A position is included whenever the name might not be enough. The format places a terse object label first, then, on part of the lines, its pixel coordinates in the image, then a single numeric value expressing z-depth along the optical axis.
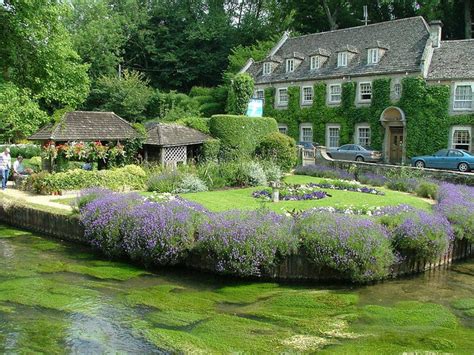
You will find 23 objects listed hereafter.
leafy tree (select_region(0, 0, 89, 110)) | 18.77
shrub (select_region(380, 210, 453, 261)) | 12.50
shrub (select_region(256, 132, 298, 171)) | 27.17
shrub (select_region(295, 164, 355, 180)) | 27.20
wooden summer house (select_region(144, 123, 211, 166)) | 25.94
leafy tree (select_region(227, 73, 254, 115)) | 31.14
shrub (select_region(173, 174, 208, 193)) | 21.27
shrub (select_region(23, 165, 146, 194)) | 21.28
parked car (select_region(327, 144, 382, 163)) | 34.66
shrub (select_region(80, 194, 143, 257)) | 13.53
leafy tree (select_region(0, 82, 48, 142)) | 19.42
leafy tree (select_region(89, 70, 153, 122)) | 48.66
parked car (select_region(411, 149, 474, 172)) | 28.48
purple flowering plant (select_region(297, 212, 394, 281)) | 11.49
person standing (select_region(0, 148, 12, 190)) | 22.67
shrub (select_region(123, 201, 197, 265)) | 12.41
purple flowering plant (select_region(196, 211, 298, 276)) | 11.60
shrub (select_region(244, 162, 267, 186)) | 23.80
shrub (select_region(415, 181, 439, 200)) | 20.95
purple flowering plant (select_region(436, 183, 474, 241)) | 14.34
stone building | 33.03
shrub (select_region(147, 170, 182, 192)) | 21.44
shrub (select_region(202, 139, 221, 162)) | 26.95
